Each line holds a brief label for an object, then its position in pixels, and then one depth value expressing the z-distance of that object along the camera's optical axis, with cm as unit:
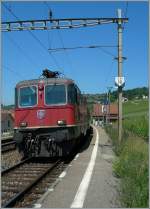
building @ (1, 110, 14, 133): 9236
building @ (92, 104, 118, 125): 10556
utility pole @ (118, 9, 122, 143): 2150
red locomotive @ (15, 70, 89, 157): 1598
